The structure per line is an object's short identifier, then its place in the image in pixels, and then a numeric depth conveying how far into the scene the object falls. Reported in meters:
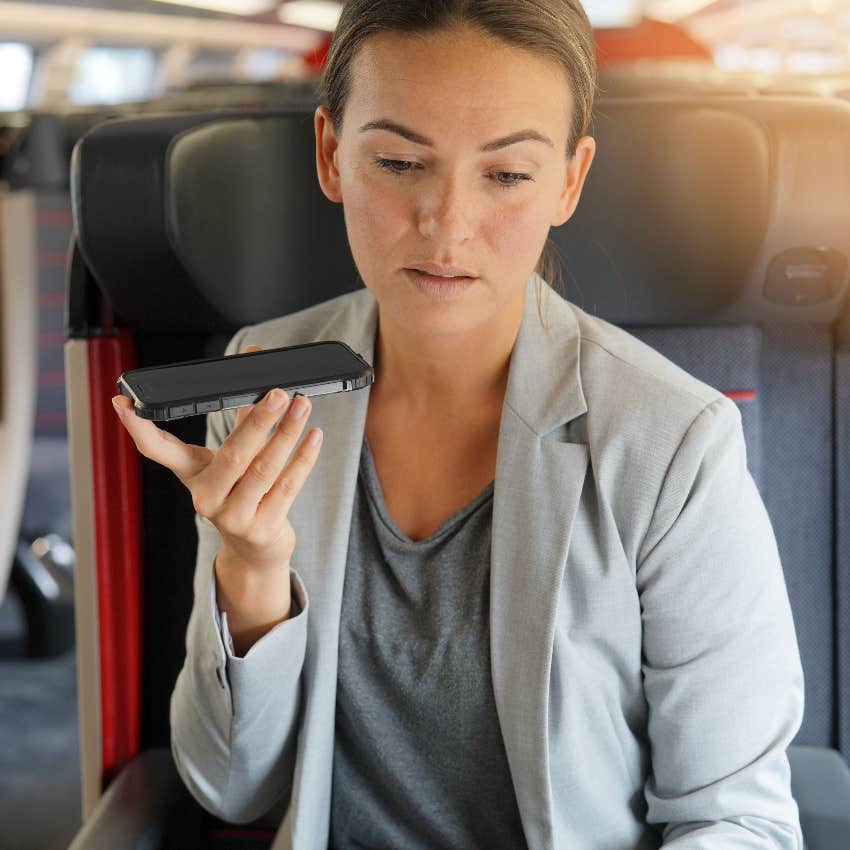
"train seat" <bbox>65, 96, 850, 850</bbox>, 1.20
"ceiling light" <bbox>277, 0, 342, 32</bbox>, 9.90
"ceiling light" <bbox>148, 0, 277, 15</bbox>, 9.65
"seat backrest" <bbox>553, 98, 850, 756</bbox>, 1.18
